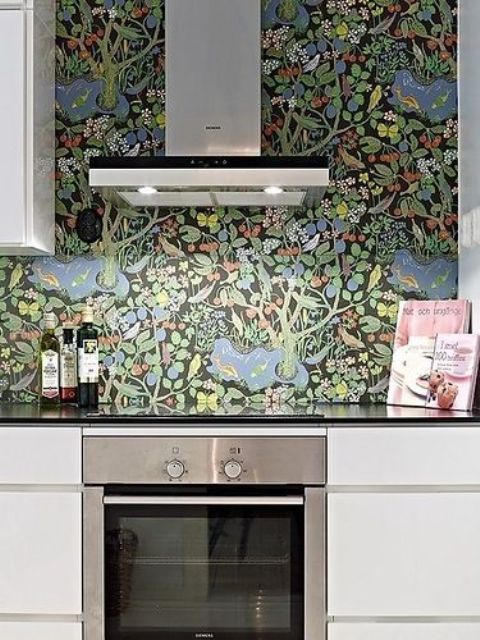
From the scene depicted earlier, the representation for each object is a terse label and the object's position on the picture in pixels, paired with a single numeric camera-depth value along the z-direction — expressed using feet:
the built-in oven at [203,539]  9.11
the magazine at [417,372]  10.39
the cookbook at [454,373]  9.95
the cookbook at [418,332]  10.46
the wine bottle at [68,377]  10.76
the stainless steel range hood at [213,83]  10.01
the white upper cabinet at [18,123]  9.85
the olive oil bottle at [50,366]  10.68
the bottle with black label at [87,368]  10.57
